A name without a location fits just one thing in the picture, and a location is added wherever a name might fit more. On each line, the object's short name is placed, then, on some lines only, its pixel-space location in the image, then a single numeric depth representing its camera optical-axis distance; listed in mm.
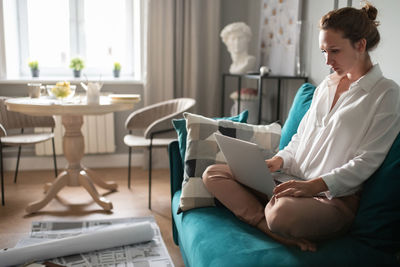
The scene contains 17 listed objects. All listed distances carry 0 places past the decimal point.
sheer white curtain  3660
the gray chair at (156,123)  2924
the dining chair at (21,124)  3059
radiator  3809
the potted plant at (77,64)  3831
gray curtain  3783
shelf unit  2803
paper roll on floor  1977
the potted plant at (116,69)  4004
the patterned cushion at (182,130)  1958
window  3949
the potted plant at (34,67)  3824
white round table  2600
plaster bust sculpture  3418
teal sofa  1256
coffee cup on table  2973
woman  1328
